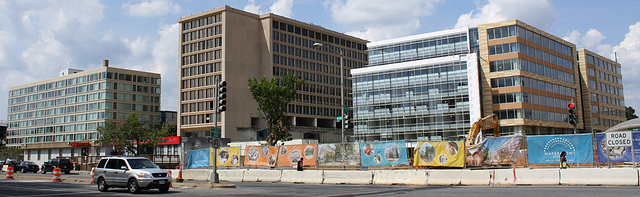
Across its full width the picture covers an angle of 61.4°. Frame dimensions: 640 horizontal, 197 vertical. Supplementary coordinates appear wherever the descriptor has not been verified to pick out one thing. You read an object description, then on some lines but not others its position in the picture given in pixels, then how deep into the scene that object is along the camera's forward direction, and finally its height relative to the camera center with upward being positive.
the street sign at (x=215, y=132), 27.03 +0.59
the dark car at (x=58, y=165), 50.03 -1.84
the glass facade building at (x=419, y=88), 67.88 +7.10
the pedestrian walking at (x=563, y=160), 24.83 -0.94
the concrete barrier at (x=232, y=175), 32.47 -1.90
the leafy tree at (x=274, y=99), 62.16 +5.09
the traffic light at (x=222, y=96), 24.30 +2.17
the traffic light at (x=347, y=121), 35.63 +1.41
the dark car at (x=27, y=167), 55.50 -2.17
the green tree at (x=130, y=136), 69.75 +1.16
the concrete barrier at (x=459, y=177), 23.59 -1.61
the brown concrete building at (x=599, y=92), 93.44 +8.79
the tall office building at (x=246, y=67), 93.00 +13.98
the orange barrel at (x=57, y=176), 32.06 -1.80
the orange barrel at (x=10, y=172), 34.27 -1.67
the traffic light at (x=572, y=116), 29.56 +1.29
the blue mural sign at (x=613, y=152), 24.69 -0.62
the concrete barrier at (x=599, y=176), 20.97 -1.48
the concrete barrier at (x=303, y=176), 28.24 -1.80
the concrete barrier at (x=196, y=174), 32.53 -1.87
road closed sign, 20.92 +0.00
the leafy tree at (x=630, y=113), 140.75 +6.86
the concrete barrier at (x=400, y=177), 25.03 -1.67
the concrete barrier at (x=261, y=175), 30.41 -1.86
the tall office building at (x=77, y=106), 112.81 +8.64
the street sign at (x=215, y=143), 26.38 +0.04
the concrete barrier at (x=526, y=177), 22.33 -1.54
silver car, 20.97 -1.19
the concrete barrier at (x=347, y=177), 26.55 -1.73
